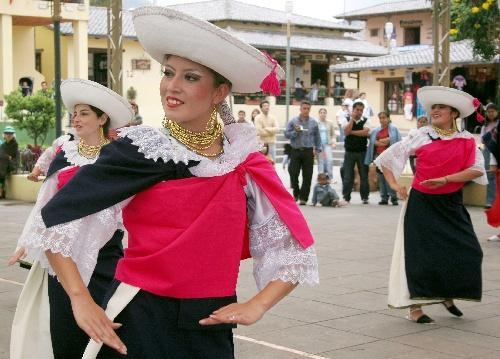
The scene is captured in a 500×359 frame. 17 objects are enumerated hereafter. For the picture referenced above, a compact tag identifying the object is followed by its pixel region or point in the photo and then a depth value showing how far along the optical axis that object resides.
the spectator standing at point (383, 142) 17.31
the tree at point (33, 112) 23.48
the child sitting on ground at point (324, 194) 17.16
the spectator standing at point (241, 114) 24.63
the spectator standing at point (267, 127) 20.72
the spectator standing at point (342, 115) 29.58
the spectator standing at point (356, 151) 17.52
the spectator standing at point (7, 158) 18.80
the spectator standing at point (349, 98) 30.84
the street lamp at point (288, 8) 35.62
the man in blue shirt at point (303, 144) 17.34
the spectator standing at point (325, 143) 19.05
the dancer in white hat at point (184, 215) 3.20
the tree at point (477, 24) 21.06
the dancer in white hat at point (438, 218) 7.65
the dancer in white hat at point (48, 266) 5.08
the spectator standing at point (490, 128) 15.29
